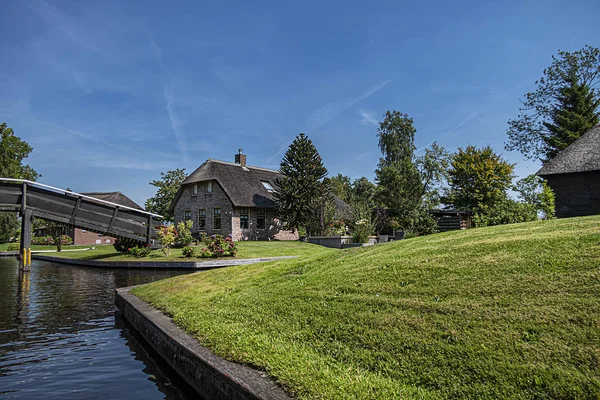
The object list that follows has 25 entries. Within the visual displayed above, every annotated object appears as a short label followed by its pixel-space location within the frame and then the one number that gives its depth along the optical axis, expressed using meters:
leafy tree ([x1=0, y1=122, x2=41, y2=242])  47.22
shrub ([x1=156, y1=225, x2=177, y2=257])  22.70
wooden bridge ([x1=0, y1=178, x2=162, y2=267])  21.09
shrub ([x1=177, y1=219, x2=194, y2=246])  25.36
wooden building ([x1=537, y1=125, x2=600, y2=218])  21.61
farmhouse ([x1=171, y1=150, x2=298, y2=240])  33.81
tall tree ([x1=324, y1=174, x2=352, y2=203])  59.40
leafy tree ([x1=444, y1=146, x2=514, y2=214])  32.00
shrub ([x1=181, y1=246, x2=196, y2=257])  21.97
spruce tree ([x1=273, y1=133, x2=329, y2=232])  31.56
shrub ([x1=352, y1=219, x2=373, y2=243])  25.53
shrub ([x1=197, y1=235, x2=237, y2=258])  21.41
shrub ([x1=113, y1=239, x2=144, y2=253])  25.29
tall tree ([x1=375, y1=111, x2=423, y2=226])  35.24
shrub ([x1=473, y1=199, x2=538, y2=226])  17.55
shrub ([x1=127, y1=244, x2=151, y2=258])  23.60
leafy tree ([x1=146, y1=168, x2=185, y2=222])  48.81
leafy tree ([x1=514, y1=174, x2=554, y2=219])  17.84
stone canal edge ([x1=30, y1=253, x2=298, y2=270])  19.64
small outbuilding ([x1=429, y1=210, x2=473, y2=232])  26.61
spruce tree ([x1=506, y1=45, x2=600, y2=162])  37.00
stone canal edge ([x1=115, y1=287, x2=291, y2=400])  3.63
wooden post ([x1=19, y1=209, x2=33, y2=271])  20.12
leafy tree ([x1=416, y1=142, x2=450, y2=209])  41.09
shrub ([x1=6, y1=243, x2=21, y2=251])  36.91
